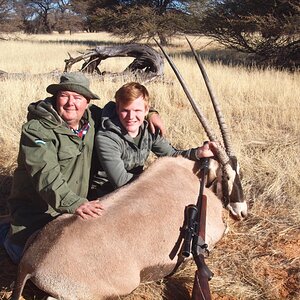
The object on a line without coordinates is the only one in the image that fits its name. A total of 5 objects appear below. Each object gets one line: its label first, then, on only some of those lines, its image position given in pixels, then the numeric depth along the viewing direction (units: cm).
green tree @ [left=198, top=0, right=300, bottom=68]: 1340
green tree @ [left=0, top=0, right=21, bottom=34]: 3124
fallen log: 956
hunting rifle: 237
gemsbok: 233
